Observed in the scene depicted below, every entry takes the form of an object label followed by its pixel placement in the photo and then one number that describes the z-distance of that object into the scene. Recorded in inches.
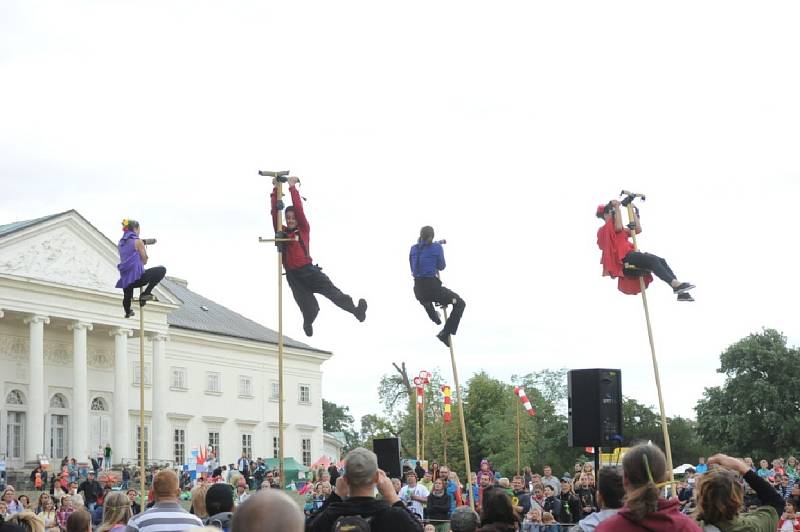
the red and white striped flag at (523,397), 1022.4
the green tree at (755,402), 2263.8
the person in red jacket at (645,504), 213.0
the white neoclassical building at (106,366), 1921.8
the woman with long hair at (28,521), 320.4
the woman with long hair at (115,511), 329.7
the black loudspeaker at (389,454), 576.1
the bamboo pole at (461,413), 557.9
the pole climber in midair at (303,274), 641.4
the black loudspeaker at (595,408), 456.4
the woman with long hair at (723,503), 238.1
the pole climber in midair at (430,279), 656.4
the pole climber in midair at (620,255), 577.6
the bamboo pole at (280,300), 538.4
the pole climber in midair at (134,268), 704.4
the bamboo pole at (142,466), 636.6
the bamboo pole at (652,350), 479.1
